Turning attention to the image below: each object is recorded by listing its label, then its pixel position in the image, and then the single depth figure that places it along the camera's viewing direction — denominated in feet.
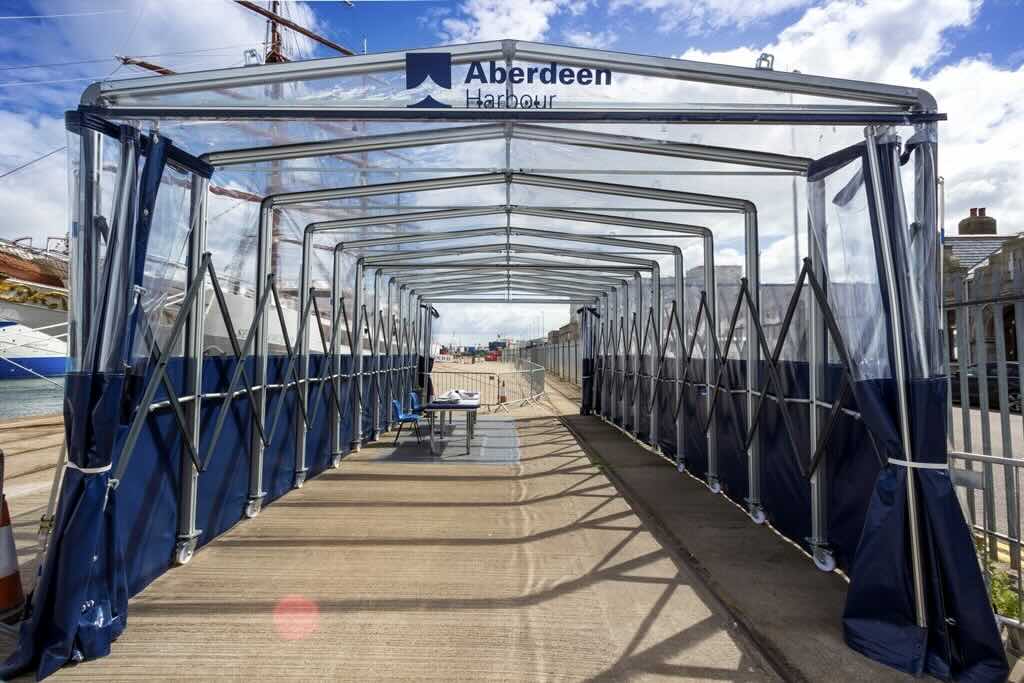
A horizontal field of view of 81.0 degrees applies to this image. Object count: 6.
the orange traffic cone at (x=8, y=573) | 10.68
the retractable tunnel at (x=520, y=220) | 9.75
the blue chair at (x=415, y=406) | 32.27
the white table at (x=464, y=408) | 27.99
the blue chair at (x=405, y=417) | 30.51
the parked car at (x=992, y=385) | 16.47
